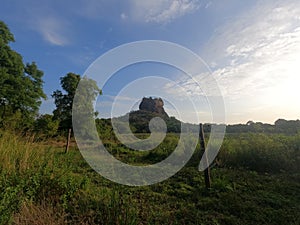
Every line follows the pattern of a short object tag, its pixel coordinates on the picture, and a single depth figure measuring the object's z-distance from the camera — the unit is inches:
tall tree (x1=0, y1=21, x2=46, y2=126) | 599.2
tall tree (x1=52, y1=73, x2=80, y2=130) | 844.0
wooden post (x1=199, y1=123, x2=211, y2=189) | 159.1
